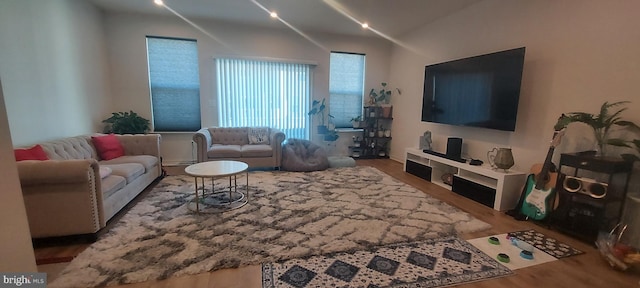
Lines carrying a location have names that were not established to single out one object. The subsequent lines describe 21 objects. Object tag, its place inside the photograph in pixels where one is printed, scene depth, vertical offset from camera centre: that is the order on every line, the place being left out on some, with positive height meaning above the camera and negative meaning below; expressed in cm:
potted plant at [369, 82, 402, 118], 596 +26
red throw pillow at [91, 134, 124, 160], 344 -55
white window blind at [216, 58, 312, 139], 523 +28
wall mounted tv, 318 +29
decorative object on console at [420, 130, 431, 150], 459 -53
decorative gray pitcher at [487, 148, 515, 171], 313 -56
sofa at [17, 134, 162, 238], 207 -76
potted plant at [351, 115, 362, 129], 590 -28
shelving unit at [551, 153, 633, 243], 230 -75
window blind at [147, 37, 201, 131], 486 +43
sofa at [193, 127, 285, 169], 427 -66
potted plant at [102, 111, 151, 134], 445 -31
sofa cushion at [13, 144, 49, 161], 228 -45
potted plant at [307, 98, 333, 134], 573 -6
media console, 308 -91
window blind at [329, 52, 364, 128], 587 +51
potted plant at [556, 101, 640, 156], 233 -8
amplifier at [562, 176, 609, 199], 234 -67
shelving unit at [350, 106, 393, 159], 591 -60
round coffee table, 285 -110
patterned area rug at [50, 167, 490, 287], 193 -114
